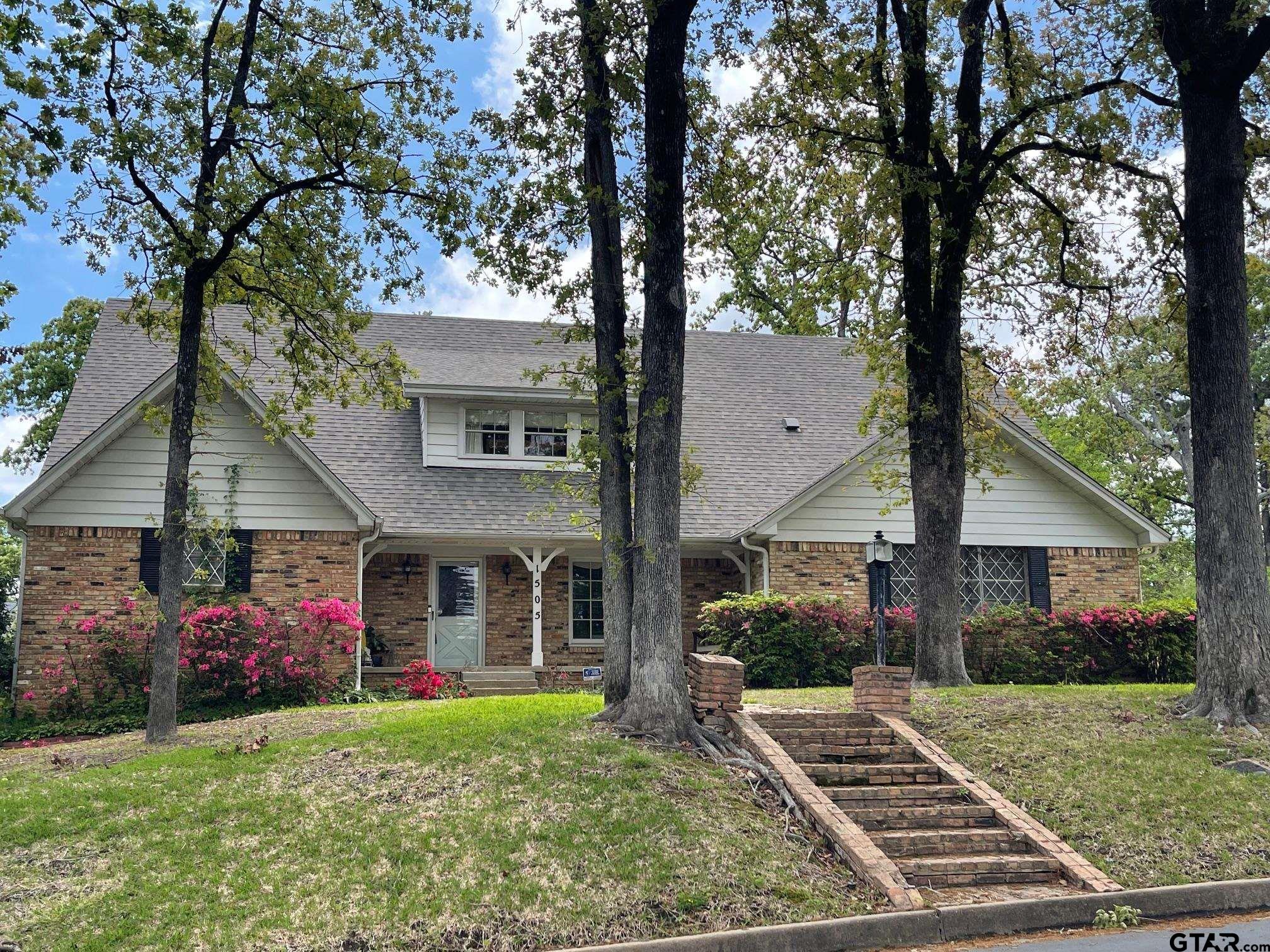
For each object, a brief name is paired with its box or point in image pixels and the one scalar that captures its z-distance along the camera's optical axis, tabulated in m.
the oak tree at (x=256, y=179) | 11.38
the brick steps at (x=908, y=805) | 7.81
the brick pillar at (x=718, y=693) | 10.35
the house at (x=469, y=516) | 16.27
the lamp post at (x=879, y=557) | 13.09
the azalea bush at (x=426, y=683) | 16.83
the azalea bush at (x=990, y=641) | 16.17
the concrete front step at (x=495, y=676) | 17.86
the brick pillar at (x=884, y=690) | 10.46
